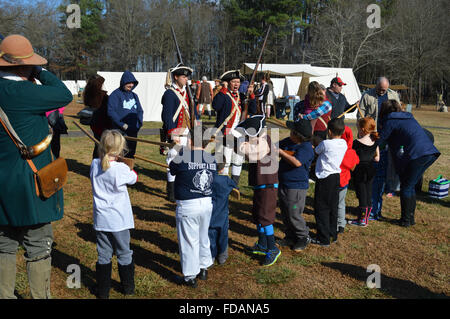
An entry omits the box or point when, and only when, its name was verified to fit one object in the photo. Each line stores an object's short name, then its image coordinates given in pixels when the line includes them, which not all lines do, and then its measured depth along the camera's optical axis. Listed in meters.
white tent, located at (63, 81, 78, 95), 41.17
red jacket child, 5.10
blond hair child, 3.40
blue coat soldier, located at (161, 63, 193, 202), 6.05
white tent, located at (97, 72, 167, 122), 17.83
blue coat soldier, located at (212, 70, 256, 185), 6.78
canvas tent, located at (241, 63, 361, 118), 21.17
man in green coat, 2.83
